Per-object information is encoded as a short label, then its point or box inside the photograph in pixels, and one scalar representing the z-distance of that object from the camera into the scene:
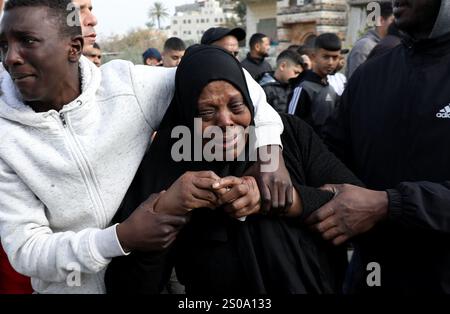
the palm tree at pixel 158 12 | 56.92
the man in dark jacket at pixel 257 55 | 7.57
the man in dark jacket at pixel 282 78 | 5.81
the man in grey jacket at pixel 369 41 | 5.30
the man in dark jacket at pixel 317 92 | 4.61
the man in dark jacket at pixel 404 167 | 1.69
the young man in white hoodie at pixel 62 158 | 1.56
